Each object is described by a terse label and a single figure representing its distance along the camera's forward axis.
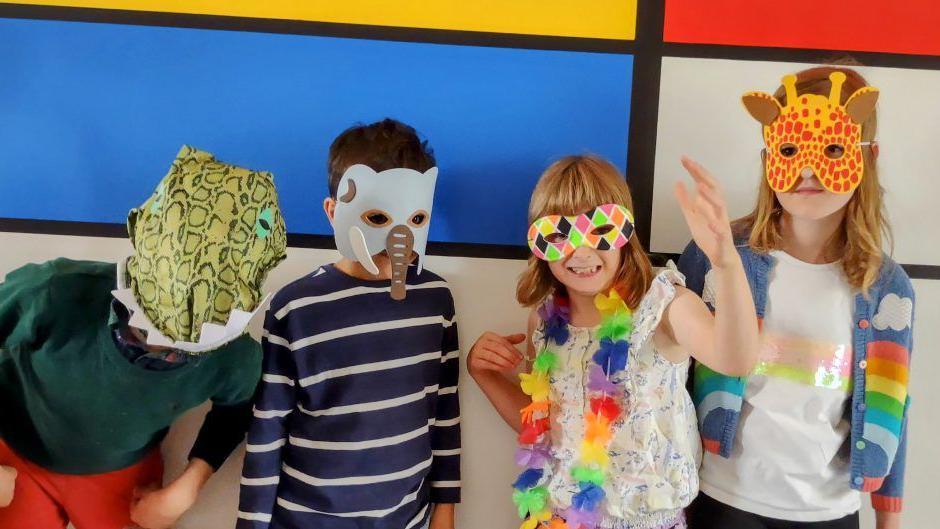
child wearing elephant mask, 1.20
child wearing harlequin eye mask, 1.13
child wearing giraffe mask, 1.16
